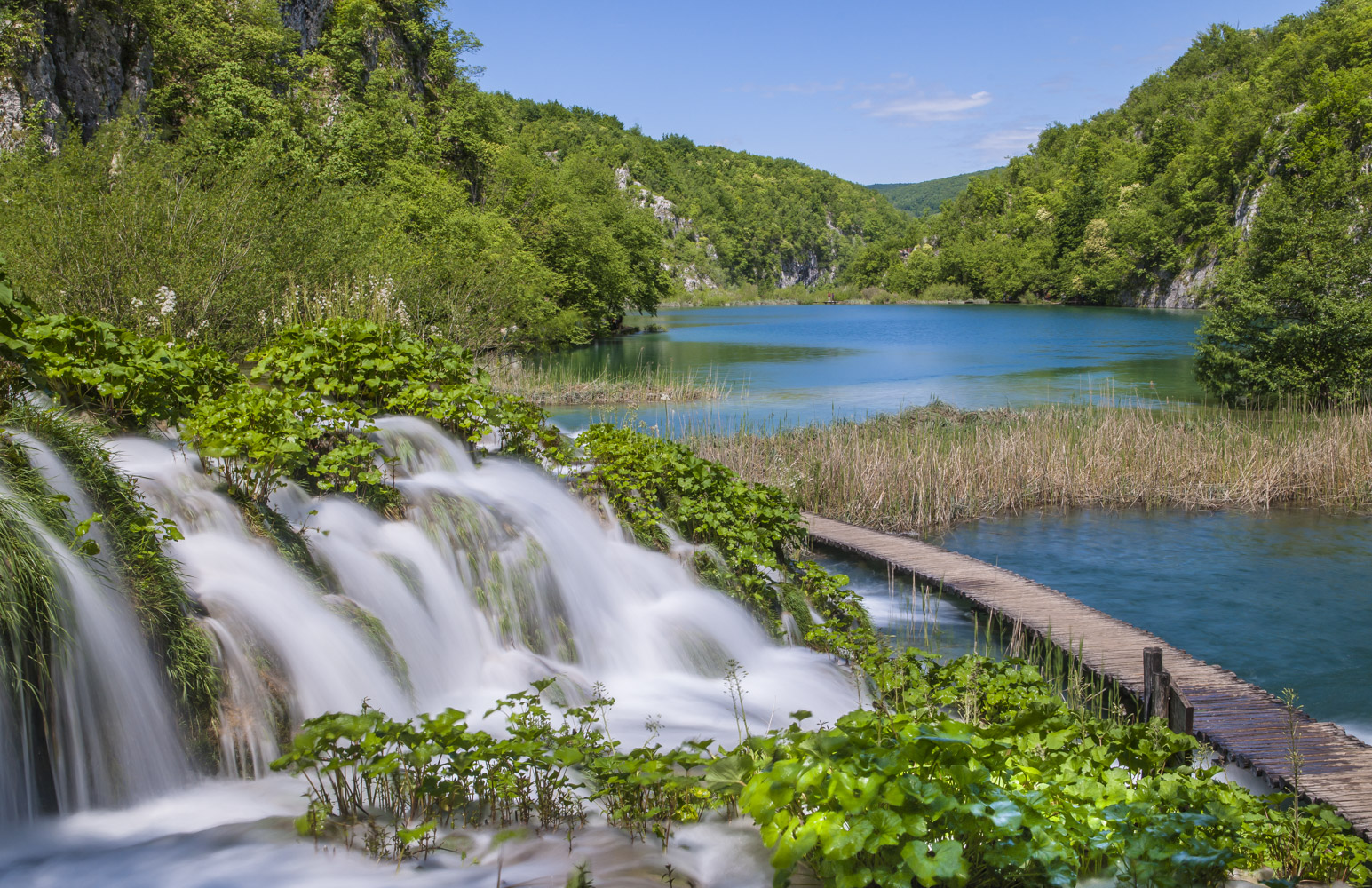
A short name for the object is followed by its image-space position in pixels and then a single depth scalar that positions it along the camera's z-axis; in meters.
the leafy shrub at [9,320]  5.74
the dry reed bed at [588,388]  23.89
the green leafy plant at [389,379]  8.50
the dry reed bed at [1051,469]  13.23
